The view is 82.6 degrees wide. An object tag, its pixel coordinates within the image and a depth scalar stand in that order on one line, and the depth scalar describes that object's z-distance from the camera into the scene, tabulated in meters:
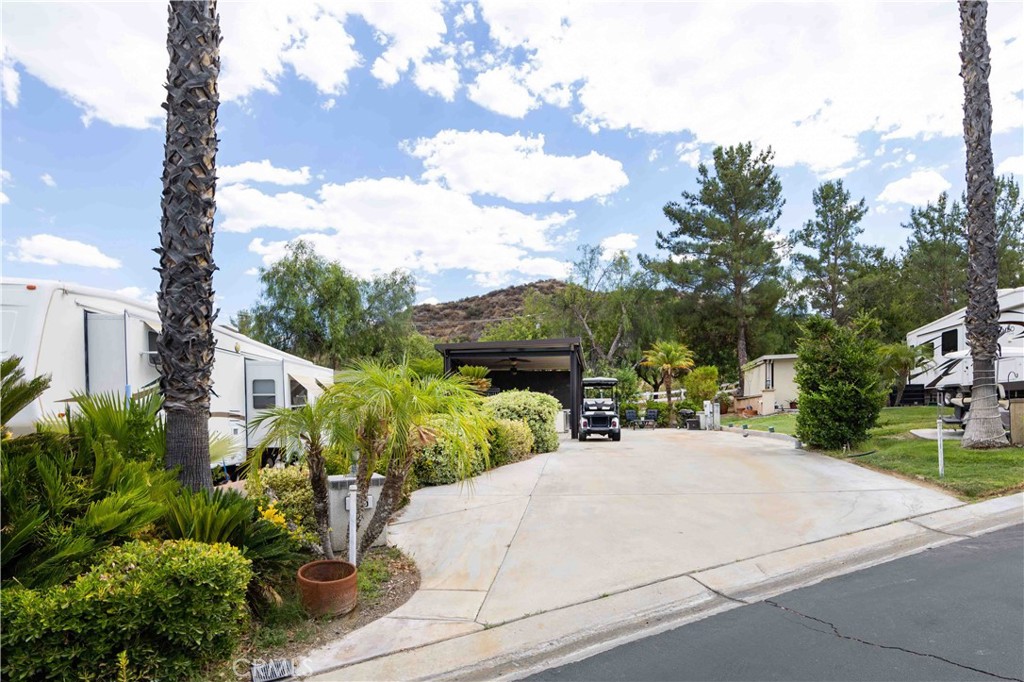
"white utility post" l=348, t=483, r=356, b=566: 4.76
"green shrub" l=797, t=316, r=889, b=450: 11.87
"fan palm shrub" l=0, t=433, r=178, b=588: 3.18
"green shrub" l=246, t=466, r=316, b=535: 5.30
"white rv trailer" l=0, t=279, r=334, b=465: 6.34
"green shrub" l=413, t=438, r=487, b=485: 9.49
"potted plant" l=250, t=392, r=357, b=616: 4.14
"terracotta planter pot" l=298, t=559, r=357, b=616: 4.12
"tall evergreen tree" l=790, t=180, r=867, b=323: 38.47
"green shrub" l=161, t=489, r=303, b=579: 3.88
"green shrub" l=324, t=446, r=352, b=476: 5.23
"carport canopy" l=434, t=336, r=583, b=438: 19.12
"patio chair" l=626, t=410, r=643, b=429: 27.09
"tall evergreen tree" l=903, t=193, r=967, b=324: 29.48
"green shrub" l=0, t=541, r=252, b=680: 2.86
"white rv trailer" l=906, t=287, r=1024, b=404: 12.26
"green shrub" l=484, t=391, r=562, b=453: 14.22
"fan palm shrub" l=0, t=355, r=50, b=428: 3.71
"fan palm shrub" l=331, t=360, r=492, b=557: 4.58
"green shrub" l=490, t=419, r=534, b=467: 11.97
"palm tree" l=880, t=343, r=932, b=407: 15.85
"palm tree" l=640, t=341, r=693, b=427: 29.11
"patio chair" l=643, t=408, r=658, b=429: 27.32
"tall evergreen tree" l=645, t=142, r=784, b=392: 37.69
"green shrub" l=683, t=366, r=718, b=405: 29.50
